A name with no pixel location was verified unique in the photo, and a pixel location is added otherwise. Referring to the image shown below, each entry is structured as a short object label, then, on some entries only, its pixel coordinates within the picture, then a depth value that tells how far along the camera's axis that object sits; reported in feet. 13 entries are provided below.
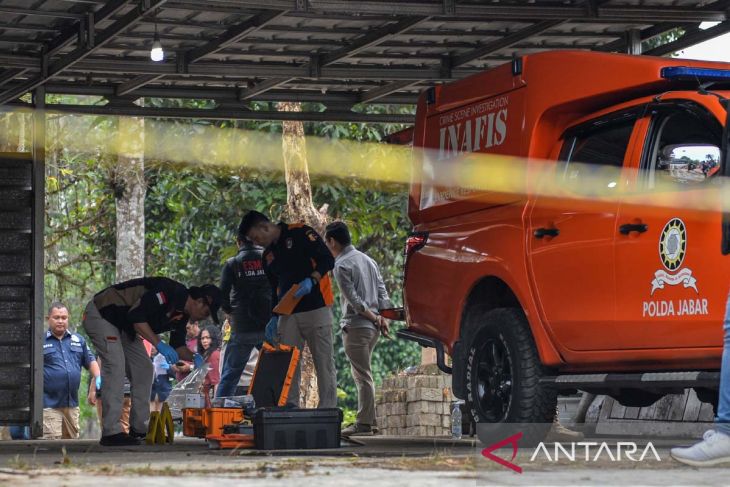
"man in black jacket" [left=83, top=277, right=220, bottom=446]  37.19
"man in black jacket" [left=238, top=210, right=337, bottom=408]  40.73
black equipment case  31.42
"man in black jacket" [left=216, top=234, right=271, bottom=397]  46.03
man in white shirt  45.32
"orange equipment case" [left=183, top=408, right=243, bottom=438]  34.22
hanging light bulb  39.27
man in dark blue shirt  57.98
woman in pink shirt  62.90
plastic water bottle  42.24
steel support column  46.78
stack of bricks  50.85
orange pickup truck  26.53
